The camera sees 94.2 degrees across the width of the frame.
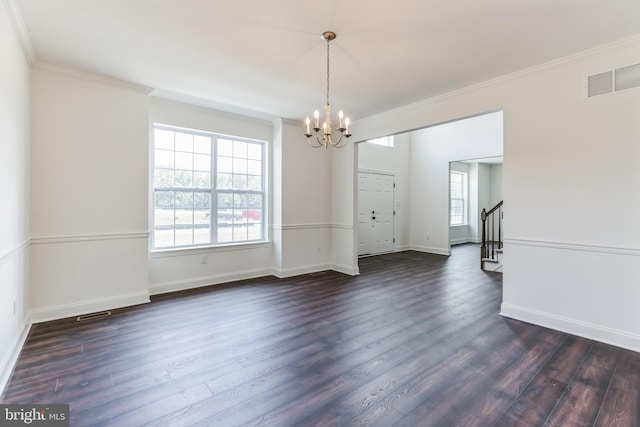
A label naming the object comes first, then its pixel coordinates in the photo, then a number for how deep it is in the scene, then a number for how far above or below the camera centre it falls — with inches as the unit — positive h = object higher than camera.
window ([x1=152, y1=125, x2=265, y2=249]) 168.4 +14.7
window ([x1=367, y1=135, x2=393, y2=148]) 306.7 +74.2
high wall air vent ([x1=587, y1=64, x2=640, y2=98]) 103.1 +47.8
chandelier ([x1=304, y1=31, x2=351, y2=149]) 100.0 +33.5
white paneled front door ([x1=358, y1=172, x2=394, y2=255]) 291.6 +0.8
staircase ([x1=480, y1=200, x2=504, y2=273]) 220.4 -35.5
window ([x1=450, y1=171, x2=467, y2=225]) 360.8 +18.7
